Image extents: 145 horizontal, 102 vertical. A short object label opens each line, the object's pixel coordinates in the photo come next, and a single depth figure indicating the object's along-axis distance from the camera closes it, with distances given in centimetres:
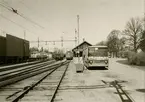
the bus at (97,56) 2330
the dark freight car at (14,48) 3127
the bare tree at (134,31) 6302
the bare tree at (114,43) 9776
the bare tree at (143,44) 3304
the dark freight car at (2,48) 2961
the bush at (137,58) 3059
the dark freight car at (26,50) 4155
